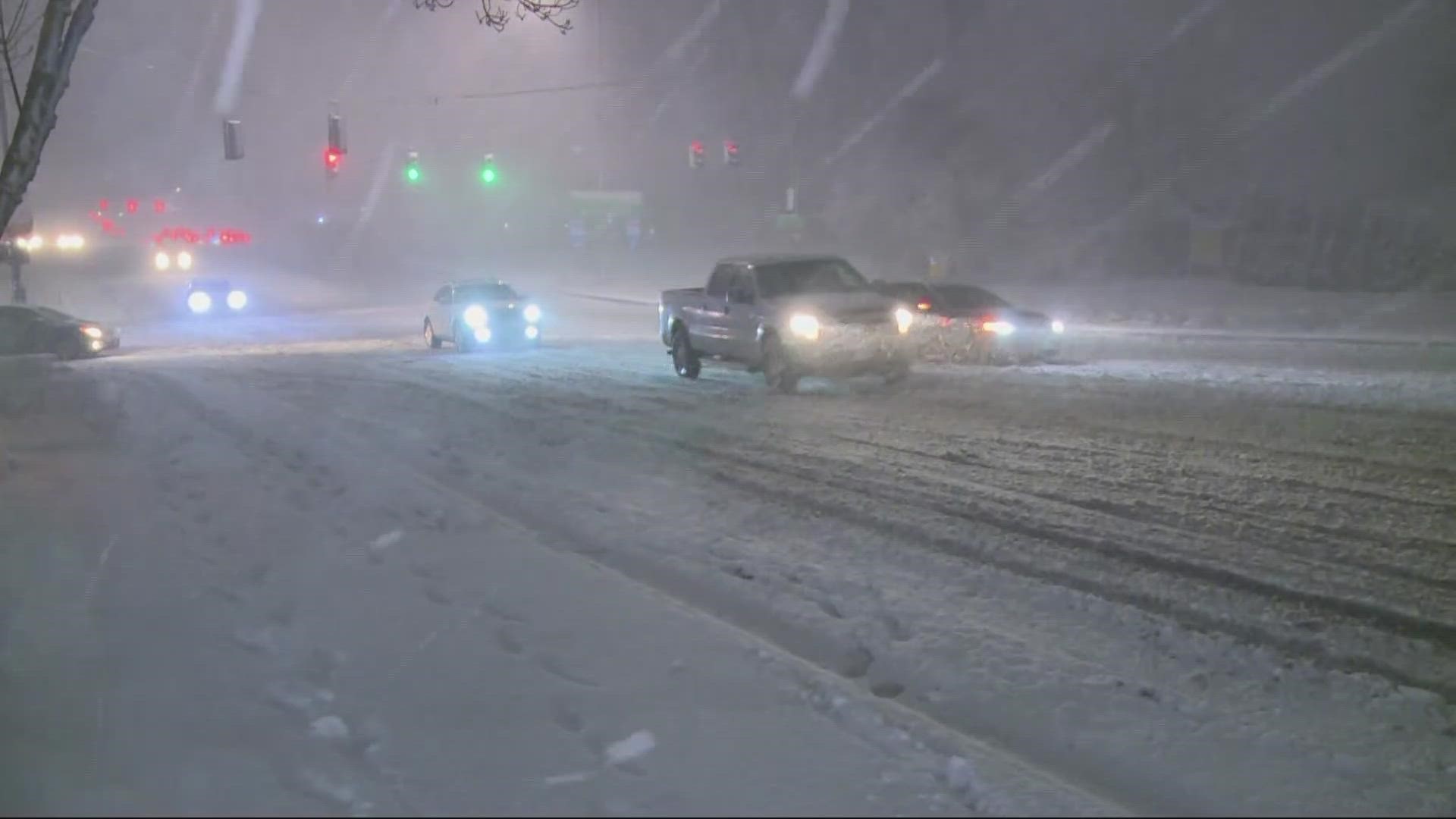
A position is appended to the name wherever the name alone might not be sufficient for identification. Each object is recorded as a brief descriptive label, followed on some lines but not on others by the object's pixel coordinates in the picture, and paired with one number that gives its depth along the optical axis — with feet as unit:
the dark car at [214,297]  168.25
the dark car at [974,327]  79.15
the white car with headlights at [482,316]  101.24
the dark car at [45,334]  106.11
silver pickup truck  62.69
